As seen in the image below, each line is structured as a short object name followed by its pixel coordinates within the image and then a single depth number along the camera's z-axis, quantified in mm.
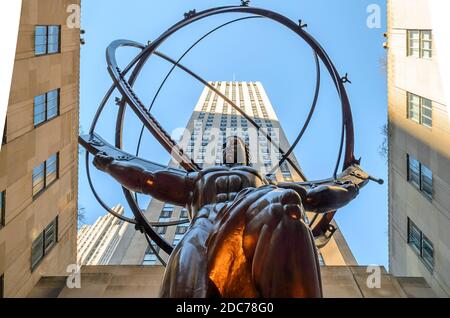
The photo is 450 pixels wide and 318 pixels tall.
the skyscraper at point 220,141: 20000
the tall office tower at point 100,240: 50500
